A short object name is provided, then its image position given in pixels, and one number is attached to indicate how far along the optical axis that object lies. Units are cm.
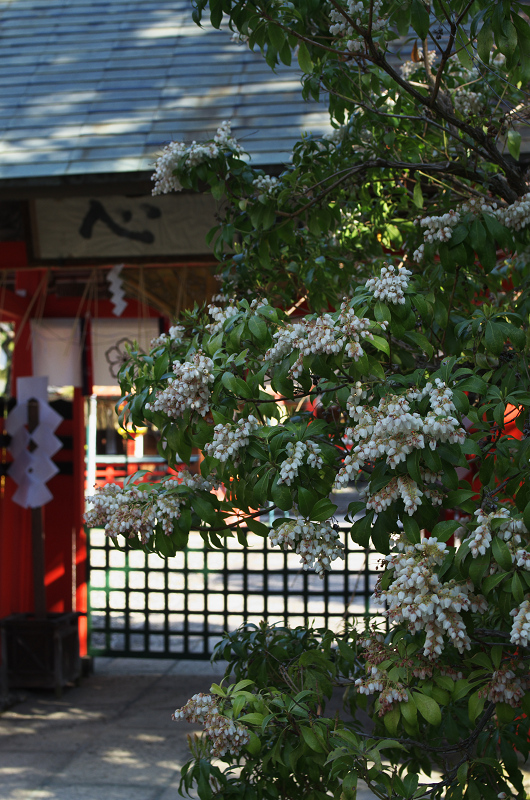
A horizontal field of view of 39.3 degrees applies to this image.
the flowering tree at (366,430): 153
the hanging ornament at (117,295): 544
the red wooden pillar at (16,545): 596
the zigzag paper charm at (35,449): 566
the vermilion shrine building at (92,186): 440
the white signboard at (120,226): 497
